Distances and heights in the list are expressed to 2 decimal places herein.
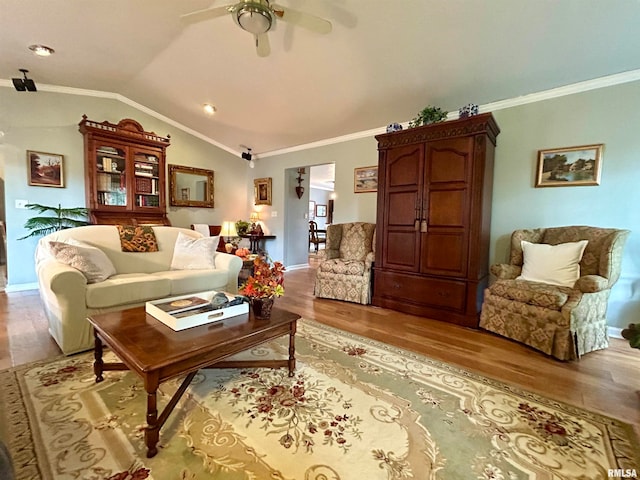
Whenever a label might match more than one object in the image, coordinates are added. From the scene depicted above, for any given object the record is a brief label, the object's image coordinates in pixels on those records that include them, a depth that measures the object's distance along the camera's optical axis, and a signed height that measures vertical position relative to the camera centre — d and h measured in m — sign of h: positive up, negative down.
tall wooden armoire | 2.93 +0.07
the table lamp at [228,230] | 5.19 -0.20
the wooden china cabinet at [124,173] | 4.33 +0.68
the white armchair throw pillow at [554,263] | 2.60 -0.33
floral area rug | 1.22 -1.02
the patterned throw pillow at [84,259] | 2.31 -0.35
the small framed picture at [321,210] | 11.59 +0.44
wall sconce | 5.98 +0.71
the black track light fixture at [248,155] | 6.05 +1.32
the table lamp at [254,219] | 6.04 +0.01
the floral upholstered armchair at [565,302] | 2.24 -0.61
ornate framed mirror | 5.33 +0.59
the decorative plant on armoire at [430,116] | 3.18 +1.17
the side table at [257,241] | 5.88 -0.44
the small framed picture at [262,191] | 6.02 +0.60
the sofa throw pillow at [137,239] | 3.05 -0.24
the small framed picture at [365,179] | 4.44 +0.67
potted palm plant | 3.97 -0.08
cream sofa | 2.16 -0.57
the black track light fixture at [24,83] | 3.66 +1.63
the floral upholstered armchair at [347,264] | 3.66 -0.53
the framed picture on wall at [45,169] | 4.04 +0.63
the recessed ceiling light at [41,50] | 3.17 +1.79
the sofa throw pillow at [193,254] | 3.20 -0.40
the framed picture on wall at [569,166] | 2.82 +0.61
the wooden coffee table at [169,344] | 1.26 -0.62
